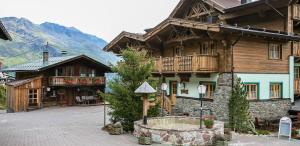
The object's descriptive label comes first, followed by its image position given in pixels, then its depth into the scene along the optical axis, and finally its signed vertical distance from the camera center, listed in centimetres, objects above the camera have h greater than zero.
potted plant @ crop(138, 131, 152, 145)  941 -268
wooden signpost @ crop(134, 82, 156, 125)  1035 -75
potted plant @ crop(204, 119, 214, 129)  978 -204
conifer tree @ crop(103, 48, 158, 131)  1160 -60
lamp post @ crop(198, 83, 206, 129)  1039 -59
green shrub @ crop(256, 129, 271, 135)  1250 -310
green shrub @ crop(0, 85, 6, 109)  2535 -252
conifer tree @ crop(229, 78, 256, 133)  1259 -188
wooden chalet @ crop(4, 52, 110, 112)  2082 -69
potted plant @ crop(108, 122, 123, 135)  1109 -264
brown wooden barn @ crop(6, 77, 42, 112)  2043 -176
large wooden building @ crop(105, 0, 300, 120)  1306 +129
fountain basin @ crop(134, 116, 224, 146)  934 -246
